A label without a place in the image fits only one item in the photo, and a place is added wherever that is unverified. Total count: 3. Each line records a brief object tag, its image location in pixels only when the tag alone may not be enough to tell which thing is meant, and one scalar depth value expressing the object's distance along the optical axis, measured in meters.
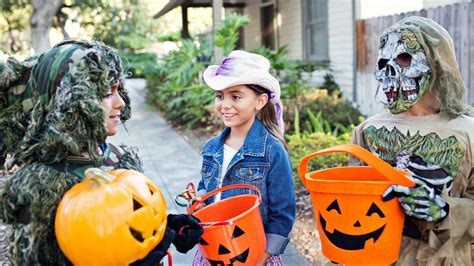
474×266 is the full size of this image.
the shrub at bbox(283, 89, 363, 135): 9.29
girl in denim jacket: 2.50
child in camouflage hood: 1.64
